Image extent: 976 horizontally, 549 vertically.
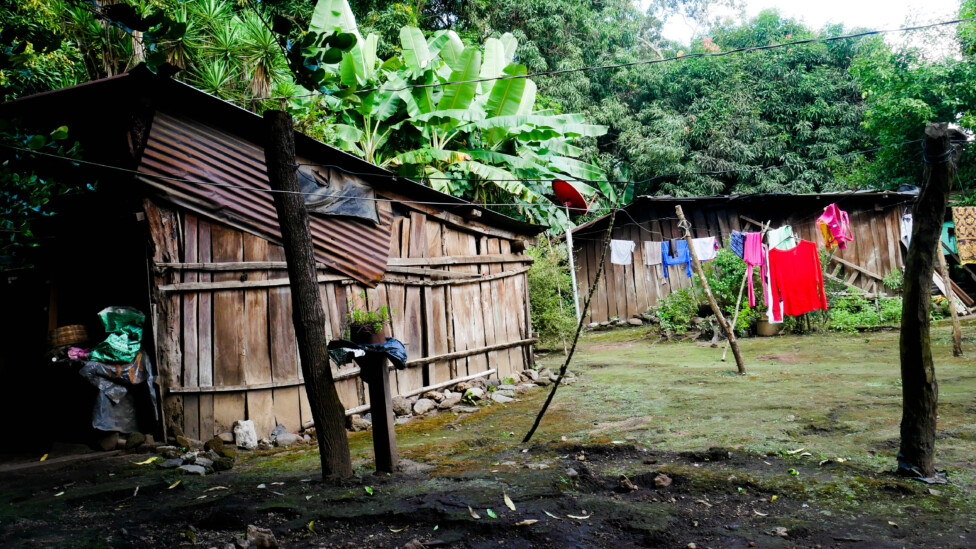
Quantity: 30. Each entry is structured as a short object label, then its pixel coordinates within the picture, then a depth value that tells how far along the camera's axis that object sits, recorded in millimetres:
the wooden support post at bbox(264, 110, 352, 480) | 4434
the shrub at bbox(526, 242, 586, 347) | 12555
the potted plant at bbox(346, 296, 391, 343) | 4859
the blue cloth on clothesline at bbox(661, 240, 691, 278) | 15595
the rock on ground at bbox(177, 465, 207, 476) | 5191
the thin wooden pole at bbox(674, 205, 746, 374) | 9273
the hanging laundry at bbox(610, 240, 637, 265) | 16859
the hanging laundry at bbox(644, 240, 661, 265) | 16625
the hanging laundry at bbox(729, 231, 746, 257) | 12133
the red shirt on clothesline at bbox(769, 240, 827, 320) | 11258
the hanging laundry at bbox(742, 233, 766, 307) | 11820
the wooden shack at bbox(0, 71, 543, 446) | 5965
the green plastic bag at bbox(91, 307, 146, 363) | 5910
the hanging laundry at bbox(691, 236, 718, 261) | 15039
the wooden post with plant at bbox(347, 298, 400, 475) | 4875
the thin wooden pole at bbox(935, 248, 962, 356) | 9477
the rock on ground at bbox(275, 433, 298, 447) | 6281
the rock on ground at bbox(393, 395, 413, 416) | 7508
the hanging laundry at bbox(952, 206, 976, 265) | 11383
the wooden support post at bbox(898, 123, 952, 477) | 4061
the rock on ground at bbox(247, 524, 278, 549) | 3445
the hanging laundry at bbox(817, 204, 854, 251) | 12398
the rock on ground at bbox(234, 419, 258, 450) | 6102
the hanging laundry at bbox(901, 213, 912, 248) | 16750
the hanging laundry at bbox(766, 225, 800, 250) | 11461
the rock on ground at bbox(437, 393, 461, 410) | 8039
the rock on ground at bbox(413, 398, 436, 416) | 7719
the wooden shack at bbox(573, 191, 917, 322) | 16266
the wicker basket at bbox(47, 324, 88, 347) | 6184
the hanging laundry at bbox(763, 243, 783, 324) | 11695
